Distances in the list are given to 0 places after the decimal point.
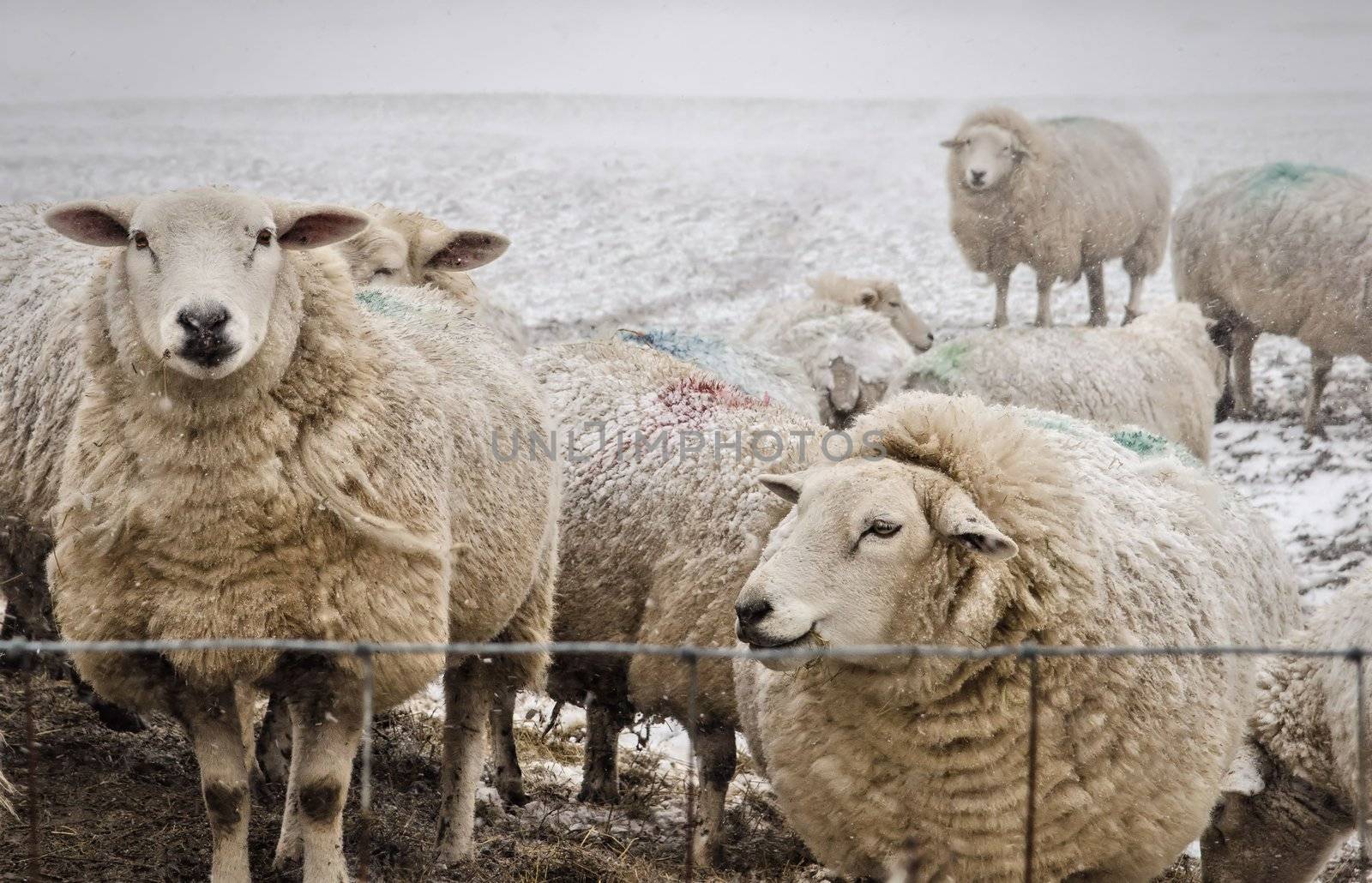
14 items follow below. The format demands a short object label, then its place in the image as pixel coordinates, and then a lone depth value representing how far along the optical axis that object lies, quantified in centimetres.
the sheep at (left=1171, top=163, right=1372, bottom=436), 1984
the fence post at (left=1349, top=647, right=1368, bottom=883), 643
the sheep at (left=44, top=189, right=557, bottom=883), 703
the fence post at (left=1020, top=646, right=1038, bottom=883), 602
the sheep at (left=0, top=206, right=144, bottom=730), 950
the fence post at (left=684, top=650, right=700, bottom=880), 538
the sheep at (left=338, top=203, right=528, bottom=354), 1262
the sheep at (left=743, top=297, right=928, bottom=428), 1725
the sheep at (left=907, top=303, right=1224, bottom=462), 1605
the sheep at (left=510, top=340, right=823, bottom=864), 984
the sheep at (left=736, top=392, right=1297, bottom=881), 705
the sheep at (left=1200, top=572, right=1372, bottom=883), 856
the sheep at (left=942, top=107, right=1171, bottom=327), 2256
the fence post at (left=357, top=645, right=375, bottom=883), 571
